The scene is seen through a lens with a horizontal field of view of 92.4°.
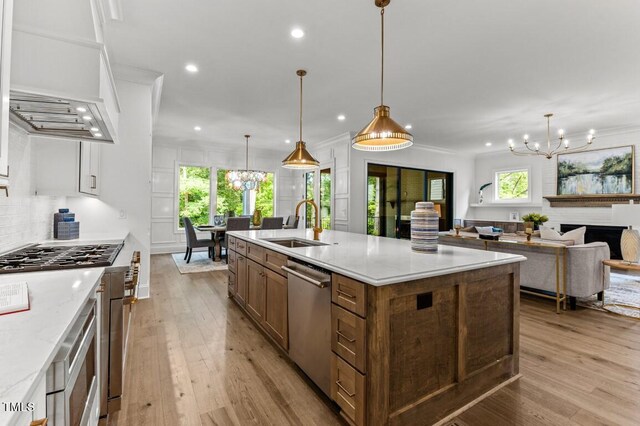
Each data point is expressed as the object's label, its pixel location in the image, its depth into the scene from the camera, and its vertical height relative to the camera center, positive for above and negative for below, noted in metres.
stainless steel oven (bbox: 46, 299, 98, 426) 0.85 -0.52
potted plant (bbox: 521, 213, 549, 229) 4.94 +0.04
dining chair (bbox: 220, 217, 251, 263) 6.02 -0.15
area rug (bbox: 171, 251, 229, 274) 5.61 -0.98
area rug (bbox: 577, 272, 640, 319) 3.60 -1.01
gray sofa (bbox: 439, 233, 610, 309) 3.59 -0.56
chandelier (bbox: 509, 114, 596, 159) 4.87 +1.72
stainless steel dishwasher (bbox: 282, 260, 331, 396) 1.86 -0.68
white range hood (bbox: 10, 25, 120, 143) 1.38 +0.64
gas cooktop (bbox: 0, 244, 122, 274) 1.56 -0.26
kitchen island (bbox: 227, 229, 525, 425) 1.55 -0.63
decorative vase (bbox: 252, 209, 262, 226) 6.14 -0.03
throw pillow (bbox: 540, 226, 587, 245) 3.96 -0.19
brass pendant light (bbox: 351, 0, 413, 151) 2.25 +0.66
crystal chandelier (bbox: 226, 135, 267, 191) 7.36 +0.90
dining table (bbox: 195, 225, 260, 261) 6.36 -0.37
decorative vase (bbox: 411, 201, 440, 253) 2.21 -0.07
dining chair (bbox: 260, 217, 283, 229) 6.52 -0.14
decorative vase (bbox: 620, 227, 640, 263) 3.68 -0.30
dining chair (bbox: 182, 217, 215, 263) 6.27 -0.53
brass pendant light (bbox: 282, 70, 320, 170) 3.54 +0.68
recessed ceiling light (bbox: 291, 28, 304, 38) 2.91 +1.77
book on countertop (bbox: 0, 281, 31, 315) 1.00 -0.30
